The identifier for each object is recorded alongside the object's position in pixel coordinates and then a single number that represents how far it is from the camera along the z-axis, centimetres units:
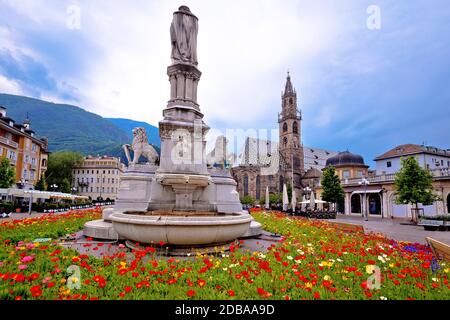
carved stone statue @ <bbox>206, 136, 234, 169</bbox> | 1220
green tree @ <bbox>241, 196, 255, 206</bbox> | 6581
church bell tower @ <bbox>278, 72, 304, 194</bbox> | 7838
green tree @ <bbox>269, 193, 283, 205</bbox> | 6288
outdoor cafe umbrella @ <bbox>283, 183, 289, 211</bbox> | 3030
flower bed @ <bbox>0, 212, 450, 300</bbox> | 332
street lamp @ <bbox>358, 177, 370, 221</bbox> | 3687
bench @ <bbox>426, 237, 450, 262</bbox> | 556
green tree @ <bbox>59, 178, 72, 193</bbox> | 6375
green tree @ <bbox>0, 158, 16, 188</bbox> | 2997
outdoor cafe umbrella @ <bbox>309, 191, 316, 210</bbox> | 2972
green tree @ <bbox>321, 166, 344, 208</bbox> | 3741
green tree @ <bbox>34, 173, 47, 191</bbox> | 4762
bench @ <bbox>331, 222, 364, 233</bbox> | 1075
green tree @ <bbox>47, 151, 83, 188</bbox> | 7310
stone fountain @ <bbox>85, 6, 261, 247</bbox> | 921
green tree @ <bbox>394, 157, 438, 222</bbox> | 2505
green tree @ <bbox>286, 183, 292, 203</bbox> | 6940
